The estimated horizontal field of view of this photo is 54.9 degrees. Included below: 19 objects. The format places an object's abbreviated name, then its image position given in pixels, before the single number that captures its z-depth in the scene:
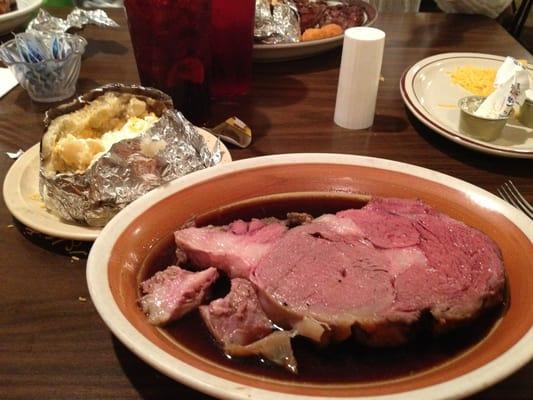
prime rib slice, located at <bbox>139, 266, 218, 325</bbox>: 0.32
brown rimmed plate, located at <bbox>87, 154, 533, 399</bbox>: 0.26
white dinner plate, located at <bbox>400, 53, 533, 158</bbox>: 0.51
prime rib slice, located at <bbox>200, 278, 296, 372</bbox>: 0.30
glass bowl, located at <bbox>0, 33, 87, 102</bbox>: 0.58
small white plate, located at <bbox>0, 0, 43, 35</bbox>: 0.75
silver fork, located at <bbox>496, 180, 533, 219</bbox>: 0.43
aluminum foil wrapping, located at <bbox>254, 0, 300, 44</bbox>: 0.67
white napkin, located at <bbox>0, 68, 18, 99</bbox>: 0.63
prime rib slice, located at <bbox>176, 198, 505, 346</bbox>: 0.31
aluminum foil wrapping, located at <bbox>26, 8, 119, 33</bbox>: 0.71
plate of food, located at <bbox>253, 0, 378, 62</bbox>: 0.67
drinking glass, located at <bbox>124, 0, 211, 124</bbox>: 0.50
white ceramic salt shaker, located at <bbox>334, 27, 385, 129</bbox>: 0.53
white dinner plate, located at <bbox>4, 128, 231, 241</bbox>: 0.38
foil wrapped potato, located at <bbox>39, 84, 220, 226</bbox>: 0.38
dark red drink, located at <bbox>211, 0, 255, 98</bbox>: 0.57
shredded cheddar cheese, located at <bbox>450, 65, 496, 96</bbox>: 0.65
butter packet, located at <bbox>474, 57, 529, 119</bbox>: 0.53
